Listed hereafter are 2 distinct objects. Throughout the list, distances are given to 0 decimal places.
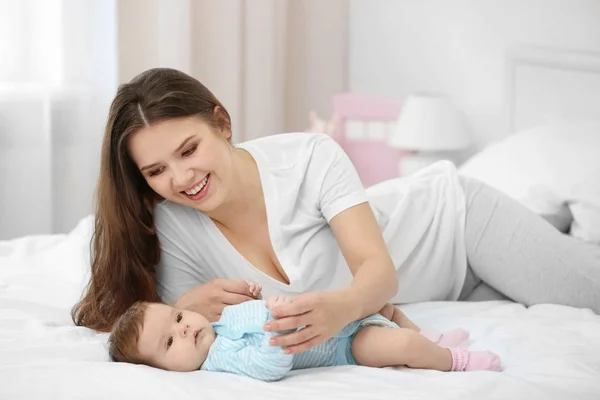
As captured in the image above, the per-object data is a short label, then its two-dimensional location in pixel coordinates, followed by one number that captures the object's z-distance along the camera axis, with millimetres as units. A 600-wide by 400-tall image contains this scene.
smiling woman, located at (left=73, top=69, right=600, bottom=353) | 2403
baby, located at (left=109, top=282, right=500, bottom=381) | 2243
